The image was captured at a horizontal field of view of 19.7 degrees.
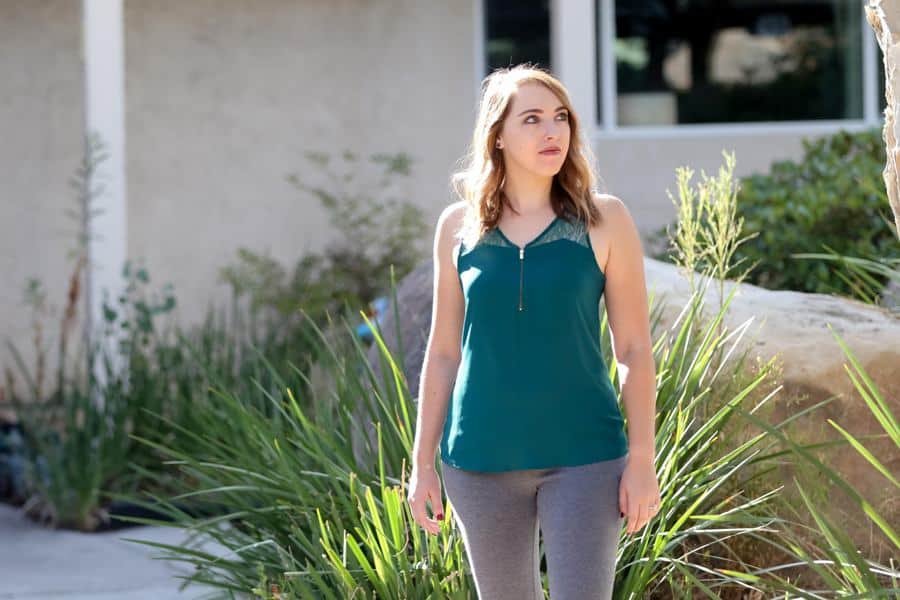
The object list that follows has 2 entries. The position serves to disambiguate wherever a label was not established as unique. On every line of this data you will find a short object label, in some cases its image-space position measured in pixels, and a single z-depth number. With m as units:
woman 5.06
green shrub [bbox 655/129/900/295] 11.72
